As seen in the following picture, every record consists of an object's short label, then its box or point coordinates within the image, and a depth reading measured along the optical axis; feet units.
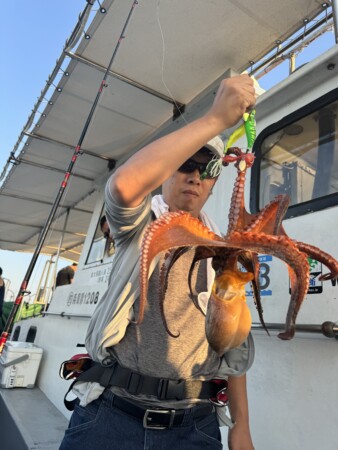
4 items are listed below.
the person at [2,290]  24.56
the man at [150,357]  3.92
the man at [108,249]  15.00
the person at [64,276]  27.61
